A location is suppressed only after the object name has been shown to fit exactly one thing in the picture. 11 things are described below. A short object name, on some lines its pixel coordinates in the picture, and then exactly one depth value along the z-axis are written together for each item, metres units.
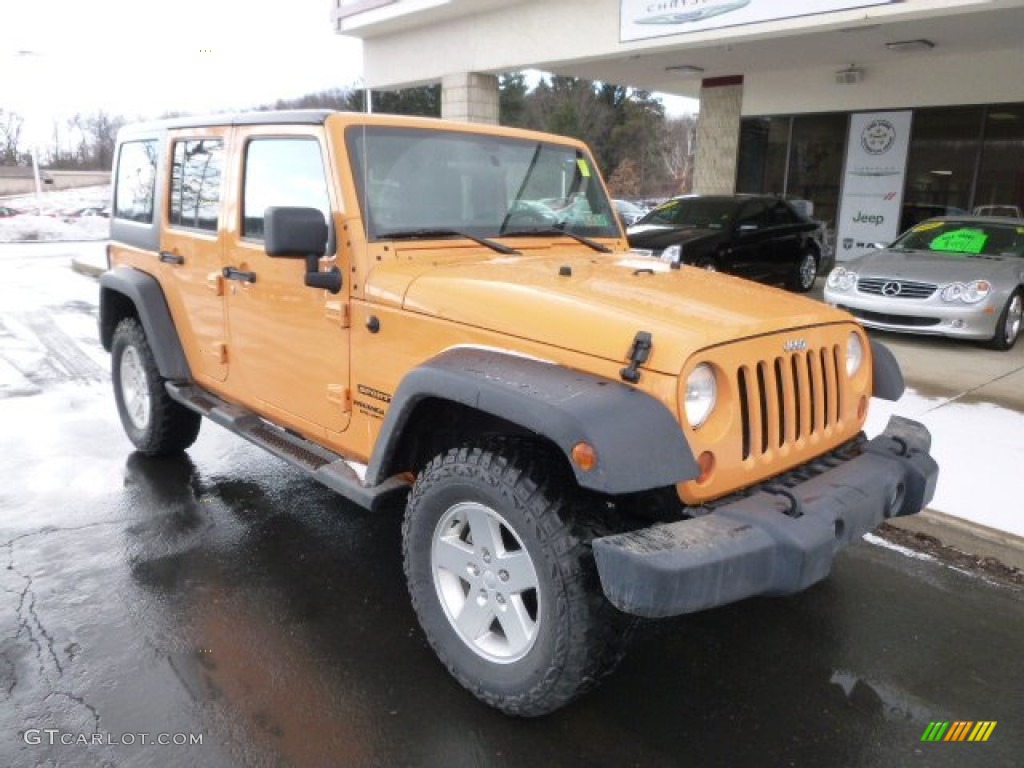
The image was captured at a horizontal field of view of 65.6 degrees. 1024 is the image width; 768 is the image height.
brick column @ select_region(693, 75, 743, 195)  15.93
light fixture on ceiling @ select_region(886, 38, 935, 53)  11.84
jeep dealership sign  14.35
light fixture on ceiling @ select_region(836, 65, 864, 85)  14.23
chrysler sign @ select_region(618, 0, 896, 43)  9.41
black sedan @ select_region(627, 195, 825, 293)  10.62
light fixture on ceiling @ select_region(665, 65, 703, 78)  14.58
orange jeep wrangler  2.31
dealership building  11.20
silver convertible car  8.29
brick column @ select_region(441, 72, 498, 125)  14.45
